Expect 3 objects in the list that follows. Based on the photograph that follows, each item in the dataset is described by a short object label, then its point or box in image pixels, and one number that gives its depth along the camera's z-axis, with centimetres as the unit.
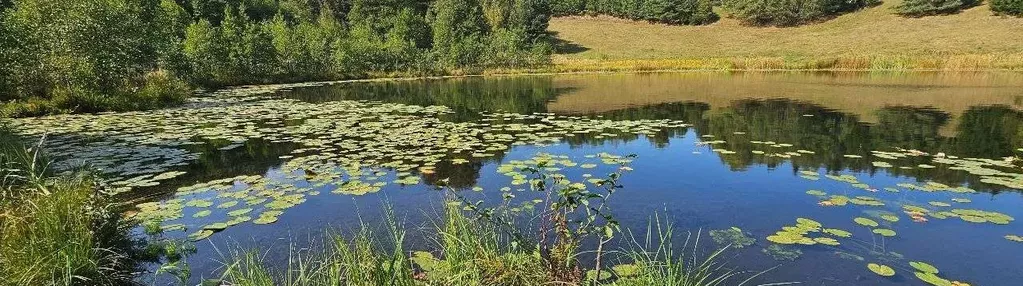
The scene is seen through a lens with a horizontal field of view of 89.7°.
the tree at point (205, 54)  2947
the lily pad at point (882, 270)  476
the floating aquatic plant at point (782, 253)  518
